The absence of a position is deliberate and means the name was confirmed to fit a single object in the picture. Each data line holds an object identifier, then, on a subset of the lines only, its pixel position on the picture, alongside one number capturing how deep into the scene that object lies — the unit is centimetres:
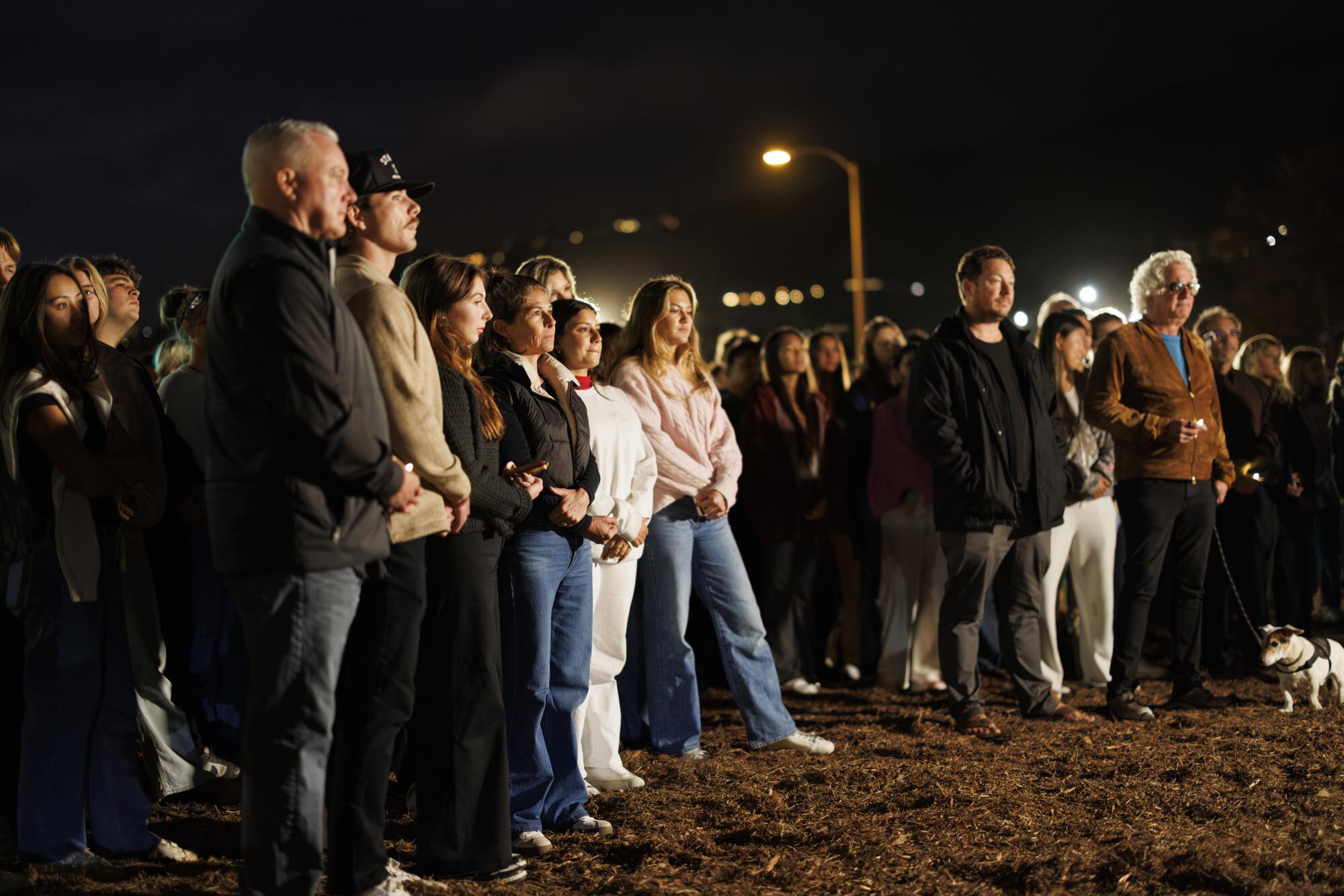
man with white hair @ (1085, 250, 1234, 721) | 718
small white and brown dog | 725
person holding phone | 489
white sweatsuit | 553
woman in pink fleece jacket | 630
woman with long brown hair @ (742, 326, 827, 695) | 850
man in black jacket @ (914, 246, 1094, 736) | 684
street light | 1898
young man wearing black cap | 384
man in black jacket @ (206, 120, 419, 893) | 338
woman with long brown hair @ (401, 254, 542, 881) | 420
